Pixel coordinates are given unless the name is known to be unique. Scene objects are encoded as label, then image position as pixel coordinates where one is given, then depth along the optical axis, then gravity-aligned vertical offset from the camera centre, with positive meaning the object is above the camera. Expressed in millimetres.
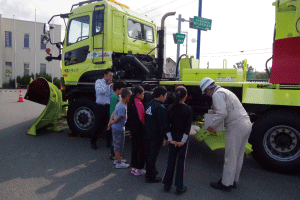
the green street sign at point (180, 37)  13356 +2747
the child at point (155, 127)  3467 -625
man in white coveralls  3314 -549
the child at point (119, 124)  4121 -710
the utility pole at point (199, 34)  13842 +3070
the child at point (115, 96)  4566 -241
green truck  4062 +284
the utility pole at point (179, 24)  15251 +3920
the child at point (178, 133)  3252 -653
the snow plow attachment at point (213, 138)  4344 -971
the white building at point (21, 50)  28953 +3877
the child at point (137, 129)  3859 -736
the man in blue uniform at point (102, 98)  5363 -343
